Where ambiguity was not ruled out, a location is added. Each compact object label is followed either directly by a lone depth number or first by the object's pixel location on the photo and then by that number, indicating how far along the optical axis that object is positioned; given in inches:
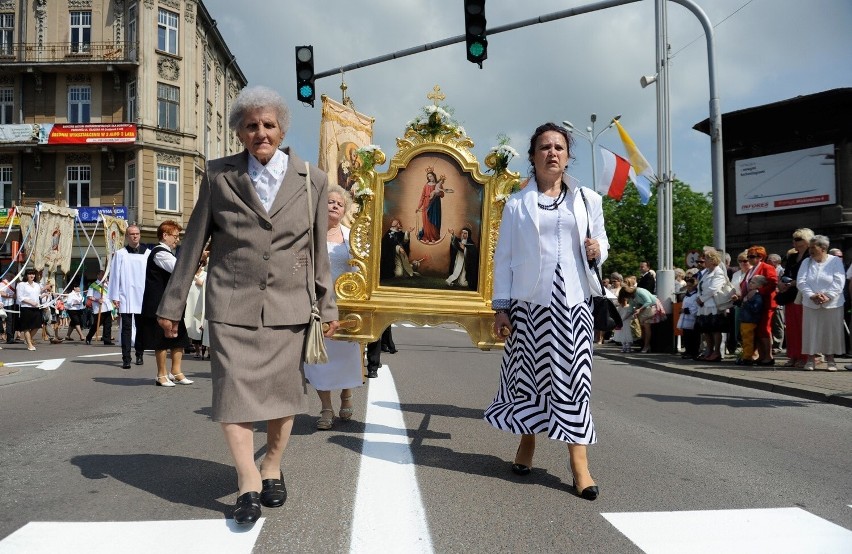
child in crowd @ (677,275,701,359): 532.4
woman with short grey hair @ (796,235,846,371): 411.5
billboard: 1126.4
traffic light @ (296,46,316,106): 491.2
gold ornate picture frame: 252.7
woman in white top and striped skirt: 163.5
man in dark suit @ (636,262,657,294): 681.0
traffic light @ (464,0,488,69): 442.0
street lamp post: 1432.1
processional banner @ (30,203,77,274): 835.4
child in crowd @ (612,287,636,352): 639.1
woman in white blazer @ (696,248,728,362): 492.7
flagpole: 650.2
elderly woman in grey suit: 139.4
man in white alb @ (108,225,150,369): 431.8
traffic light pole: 480.7
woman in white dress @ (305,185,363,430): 229.1
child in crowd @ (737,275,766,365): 457.4
